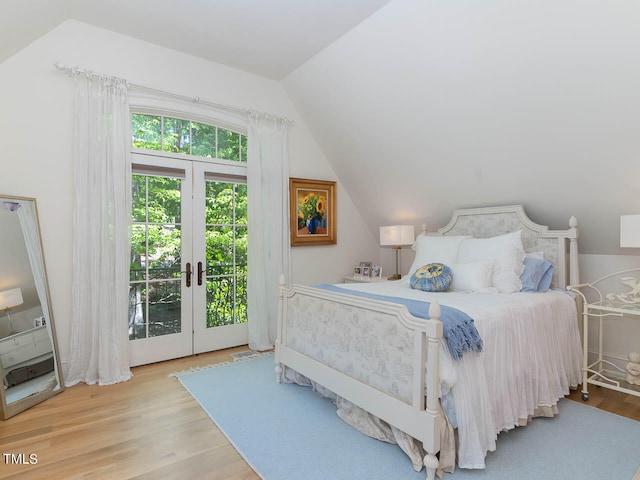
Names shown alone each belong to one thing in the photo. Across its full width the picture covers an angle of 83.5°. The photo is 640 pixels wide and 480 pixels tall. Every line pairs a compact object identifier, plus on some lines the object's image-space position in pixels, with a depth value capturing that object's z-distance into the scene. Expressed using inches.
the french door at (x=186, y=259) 136.1
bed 73.4
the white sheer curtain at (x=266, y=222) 154.7
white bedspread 74.2
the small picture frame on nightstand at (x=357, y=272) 182.9
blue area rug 74.0
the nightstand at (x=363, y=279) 168.4
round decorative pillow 116.6
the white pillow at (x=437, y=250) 135.6
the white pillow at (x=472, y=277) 114.6
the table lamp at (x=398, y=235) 162.2
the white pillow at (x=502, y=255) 115.8
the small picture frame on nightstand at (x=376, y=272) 178.1
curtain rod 117.9
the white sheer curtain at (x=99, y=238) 118.8
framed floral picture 171.2
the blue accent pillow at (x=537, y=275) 117.5
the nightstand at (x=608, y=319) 102.7
